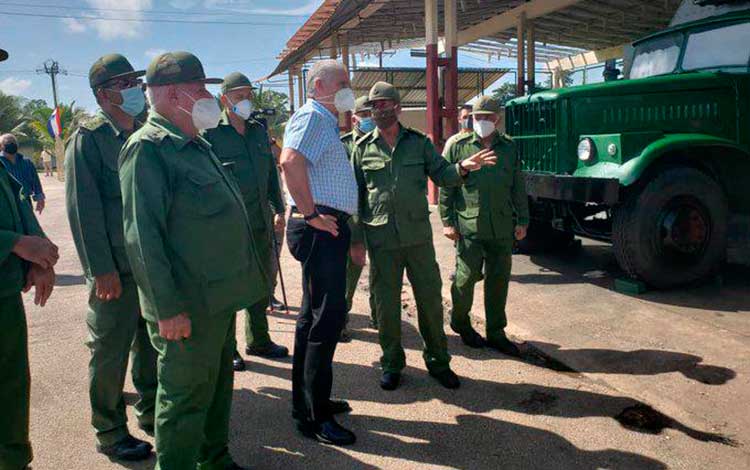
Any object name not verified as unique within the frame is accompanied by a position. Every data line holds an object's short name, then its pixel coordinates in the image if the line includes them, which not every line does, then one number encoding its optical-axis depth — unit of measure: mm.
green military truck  5230
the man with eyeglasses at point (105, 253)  2811
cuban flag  23531
